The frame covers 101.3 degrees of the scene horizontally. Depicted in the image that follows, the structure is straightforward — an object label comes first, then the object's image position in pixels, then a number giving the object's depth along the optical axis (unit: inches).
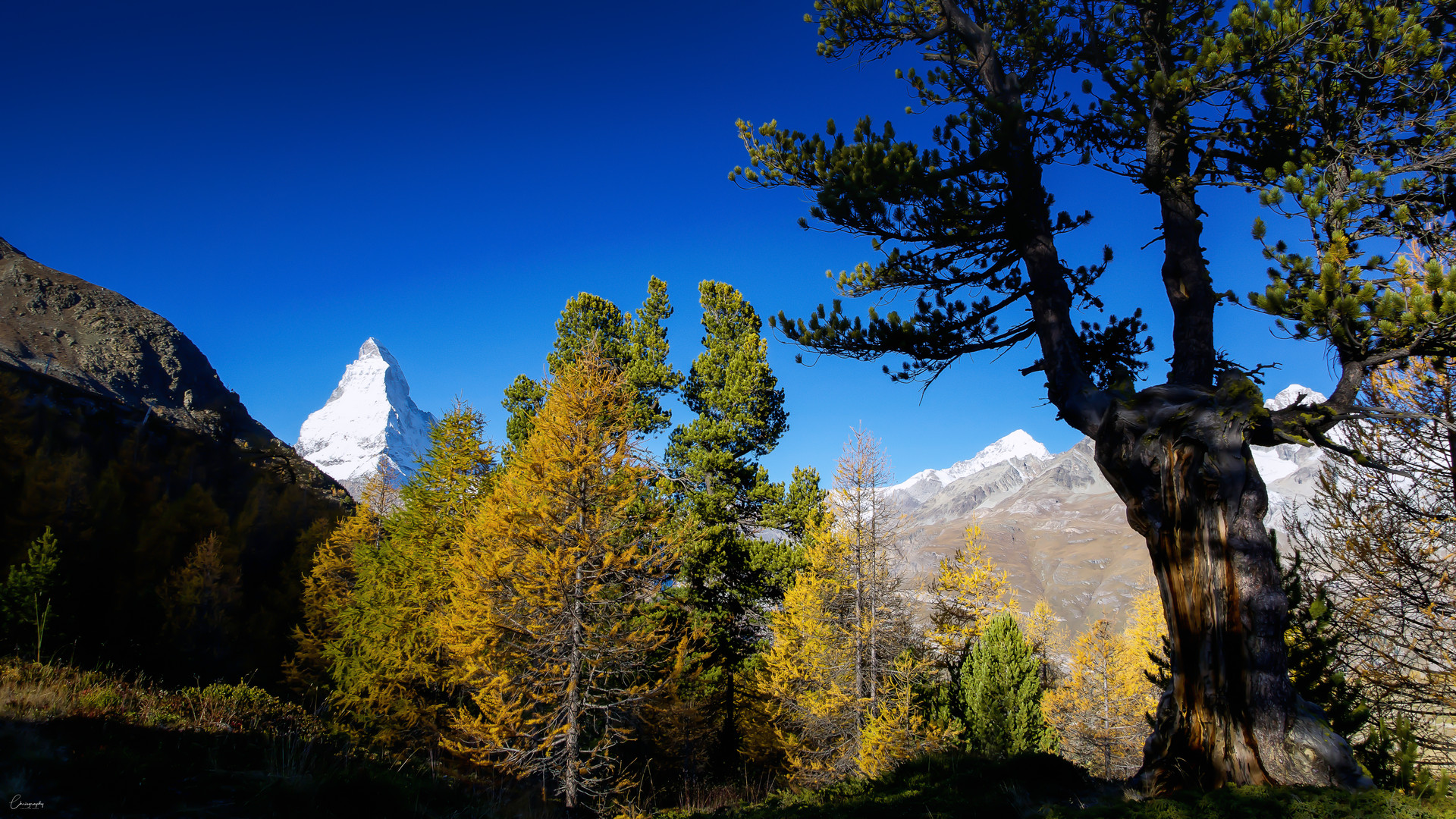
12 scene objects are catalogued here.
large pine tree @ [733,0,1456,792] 184.5
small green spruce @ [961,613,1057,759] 693.3
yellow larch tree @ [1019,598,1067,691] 1125.4
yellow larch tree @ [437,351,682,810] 424.2
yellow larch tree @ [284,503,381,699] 878.4
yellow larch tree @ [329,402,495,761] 613.3
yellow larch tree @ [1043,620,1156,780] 1119.6
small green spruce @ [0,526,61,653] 682.2
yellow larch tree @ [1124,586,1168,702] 1077.1
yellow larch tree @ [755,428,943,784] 633.6
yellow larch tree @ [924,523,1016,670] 877.2
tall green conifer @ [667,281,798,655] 753.6
